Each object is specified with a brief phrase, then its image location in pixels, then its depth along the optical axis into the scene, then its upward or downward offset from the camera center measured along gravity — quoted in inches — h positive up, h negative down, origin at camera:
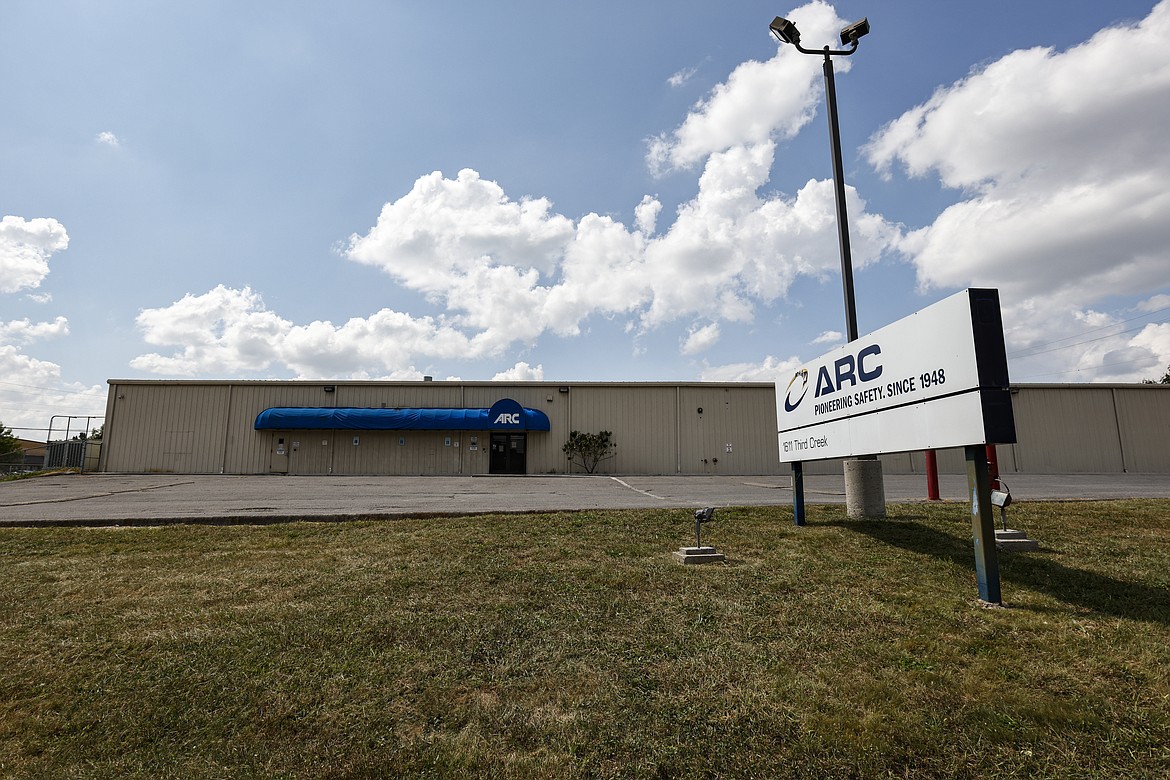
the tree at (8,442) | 1848.2 +109.4
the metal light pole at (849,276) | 323.6 +108.9
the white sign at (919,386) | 185.3 +30.8
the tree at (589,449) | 1133.7 +45.4
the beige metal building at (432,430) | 1136.2 +83.5
